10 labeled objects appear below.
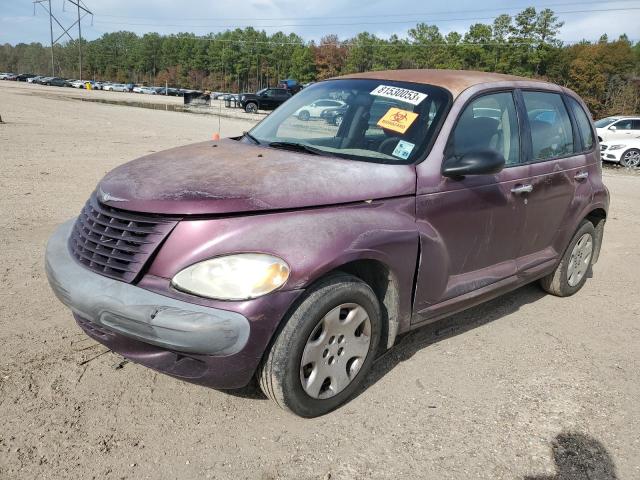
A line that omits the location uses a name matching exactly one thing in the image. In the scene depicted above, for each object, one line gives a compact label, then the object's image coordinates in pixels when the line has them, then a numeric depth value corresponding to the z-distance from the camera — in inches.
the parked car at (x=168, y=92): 3256.6
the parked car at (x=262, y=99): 1423.5
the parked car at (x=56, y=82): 3476.9
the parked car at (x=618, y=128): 687.7
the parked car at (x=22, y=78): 4099.4
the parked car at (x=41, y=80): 3571.9
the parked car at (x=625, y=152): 665.0
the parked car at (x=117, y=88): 3732.8
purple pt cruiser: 96.7
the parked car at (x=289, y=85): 1530.6
